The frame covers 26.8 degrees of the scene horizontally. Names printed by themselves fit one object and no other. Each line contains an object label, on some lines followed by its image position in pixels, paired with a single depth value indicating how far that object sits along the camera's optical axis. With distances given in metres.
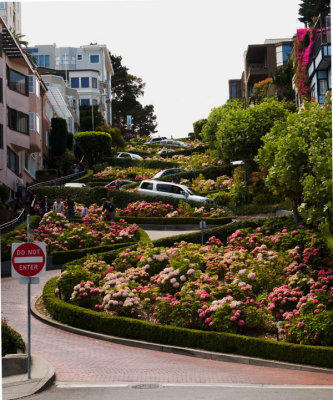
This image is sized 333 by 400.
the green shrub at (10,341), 13.28
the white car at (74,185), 45.48
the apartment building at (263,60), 73.19
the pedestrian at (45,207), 33.69
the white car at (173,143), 93.25
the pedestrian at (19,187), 40.78
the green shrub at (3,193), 34.81
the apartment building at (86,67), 98.00
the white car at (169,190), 37.47
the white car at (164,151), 80.45
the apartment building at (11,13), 97.00
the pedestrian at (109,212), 30.92
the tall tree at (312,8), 51.71
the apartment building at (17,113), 40.84
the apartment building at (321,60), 40.78
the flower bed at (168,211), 34.50
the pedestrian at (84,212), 33.72
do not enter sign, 12.16
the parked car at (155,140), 99.19
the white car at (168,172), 48.74
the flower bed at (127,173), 53.07
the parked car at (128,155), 70.06
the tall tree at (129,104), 107.25
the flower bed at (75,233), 26.19
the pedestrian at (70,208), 32.72
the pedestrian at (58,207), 31.77
